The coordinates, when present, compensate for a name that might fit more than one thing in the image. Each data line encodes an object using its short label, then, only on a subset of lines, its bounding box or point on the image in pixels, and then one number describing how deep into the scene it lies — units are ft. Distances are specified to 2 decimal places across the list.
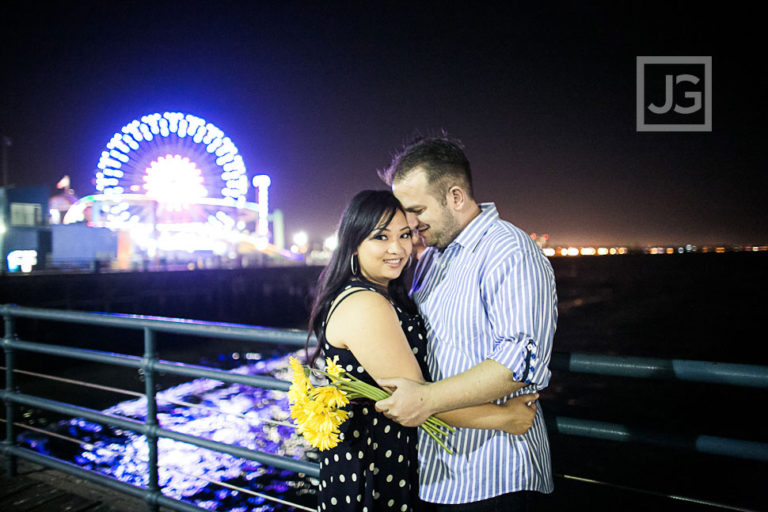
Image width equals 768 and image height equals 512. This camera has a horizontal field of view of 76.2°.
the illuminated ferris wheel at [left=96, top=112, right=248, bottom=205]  122.83
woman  5.18
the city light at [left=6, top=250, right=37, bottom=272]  98.76
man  4.78
